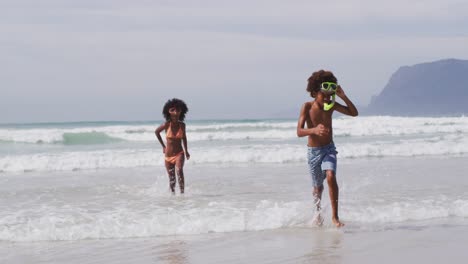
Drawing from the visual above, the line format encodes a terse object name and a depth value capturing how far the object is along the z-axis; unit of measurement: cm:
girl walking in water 997
